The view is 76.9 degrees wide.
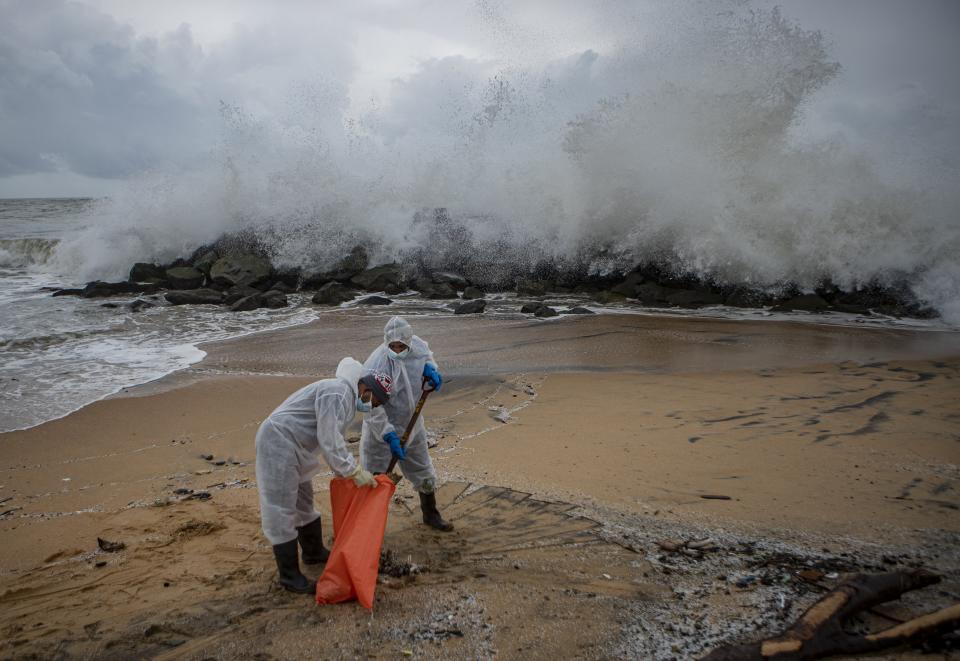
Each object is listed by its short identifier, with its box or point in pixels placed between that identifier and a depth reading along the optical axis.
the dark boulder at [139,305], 13.58
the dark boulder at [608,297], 13.87
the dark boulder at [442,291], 15.00
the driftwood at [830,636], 2.47
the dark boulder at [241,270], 16.30
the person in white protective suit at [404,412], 4.07
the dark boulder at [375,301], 14.41
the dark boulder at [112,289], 15.25
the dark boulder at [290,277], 16.53
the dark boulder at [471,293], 15.01
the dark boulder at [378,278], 16.09
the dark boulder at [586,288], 15.19
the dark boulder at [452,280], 15.88
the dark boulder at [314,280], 16.51
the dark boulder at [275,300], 13.95
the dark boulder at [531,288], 15.38
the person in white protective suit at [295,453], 3.36
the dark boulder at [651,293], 13.52
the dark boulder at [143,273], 17.47
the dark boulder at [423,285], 15.32
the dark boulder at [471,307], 12.82
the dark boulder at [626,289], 14.16
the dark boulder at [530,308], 12.50
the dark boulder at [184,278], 16.31
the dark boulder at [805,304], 12.62
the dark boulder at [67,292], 15.61
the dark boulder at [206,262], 17.12
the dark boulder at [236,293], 14.33
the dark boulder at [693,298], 13.15
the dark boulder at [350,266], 16.69
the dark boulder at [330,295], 14.38
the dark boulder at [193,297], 14.35
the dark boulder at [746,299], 13.04
